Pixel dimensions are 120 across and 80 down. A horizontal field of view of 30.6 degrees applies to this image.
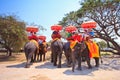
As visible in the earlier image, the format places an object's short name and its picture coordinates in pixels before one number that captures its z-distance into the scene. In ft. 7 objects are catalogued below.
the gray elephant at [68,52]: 32.53
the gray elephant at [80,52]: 28.27
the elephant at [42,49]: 40.12
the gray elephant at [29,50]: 32.54
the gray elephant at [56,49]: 32.09
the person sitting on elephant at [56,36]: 33.05
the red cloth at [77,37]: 29.00
